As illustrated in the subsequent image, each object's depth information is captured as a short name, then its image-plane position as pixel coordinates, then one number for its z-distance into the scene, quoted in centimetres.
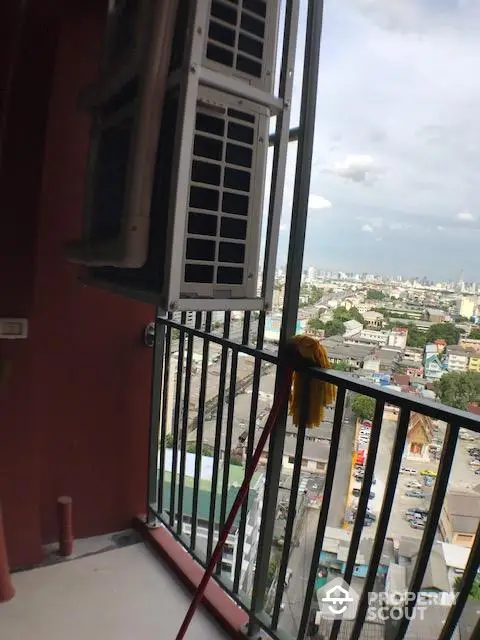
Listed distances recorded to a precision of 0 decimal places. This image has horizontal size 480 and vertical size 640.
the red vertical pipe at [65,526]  195
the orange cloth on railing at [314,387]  135
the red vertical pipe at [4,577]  169
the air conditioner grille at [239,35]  116
